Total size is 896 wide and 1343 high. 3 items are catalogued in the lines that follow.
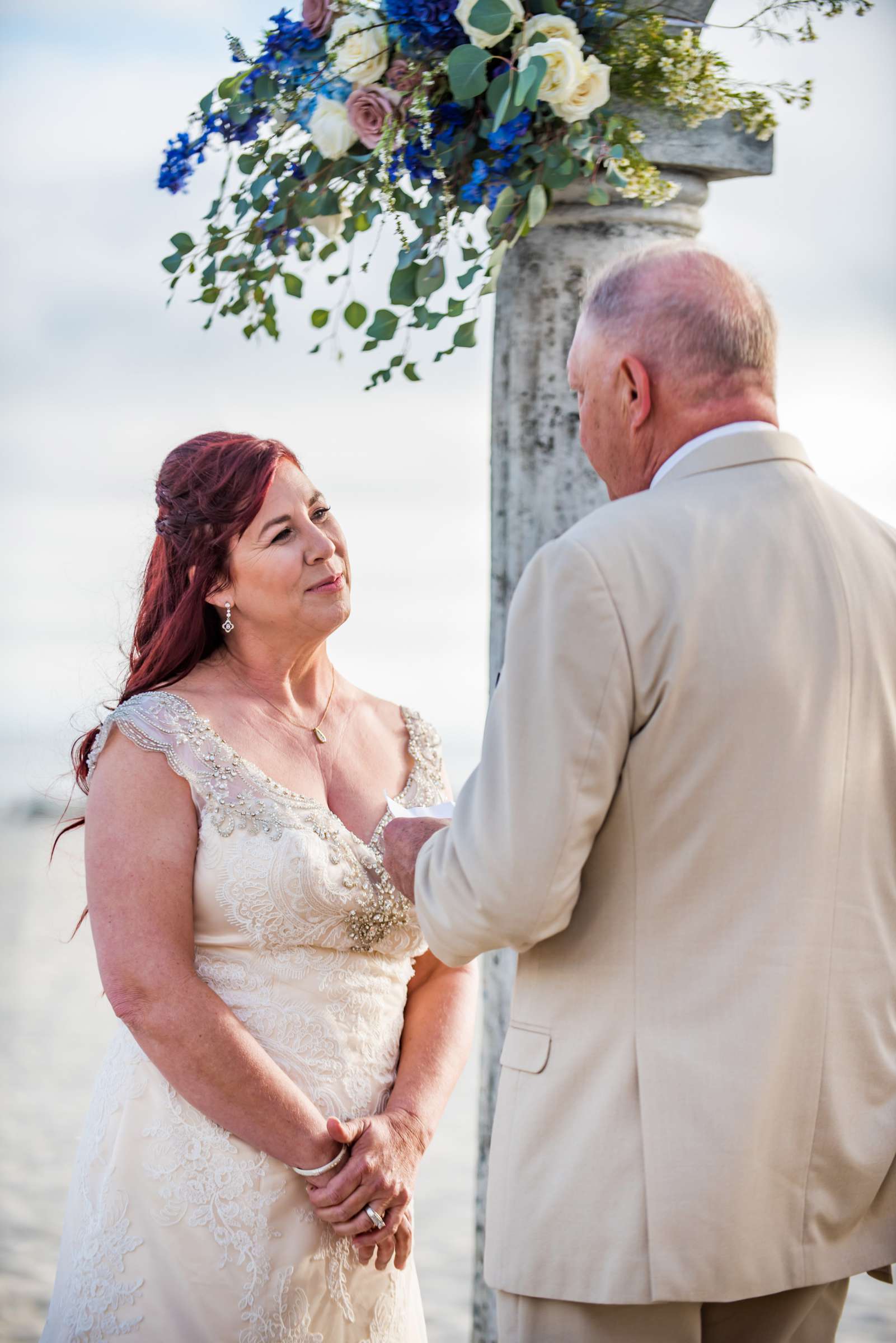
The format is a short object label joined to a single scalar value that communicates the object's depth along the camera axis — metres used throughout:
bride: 4.07
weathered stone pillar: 4.29
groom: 3.72
